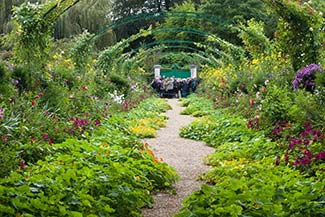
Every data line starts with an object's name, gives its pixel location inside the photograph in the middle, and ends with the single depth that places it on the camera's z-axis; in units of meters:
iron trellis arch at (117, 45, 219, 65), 22.12
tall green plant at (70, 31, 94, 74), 15.36
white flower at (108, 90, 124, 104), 14.39
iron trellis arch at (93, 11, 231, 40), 15.91
